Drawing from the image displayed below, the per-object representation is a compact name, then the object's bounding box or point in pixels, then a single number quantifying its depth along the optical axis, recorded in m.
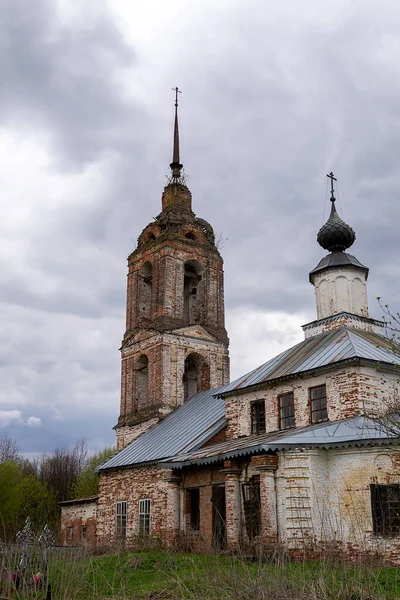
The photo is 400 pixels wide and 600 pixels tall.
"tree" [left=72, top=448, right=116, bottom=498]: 41.44
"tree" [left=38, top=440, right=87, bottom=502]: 51.25
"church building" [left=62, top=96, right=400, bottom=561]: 14.56
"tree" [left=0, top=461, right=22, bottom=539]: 39.19
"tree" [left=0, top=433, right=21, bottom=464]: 53.64
